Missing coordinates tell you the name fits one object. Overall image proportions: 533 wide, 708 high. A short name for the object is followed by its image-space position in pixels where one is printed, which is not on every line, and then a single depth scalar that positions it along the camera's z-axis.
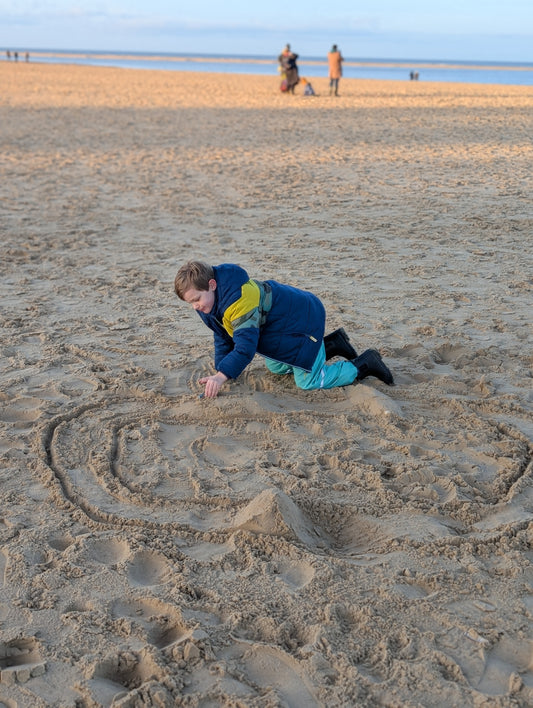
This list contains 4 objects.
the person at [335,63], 22.11
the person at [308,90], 22.80
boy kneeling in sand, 3.89
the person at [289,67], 21.64
